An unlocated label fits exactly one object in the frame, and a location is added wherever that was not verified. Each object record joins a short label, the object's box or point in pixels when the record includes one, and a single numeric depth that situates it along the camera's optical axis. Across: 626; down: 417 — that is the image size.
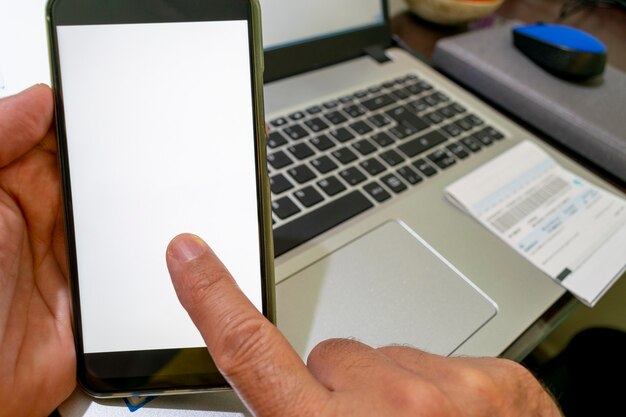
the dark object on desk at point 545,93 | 0.54
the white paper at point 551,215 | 0.43
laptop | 0.37
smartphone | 0.30
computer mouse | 0.58
